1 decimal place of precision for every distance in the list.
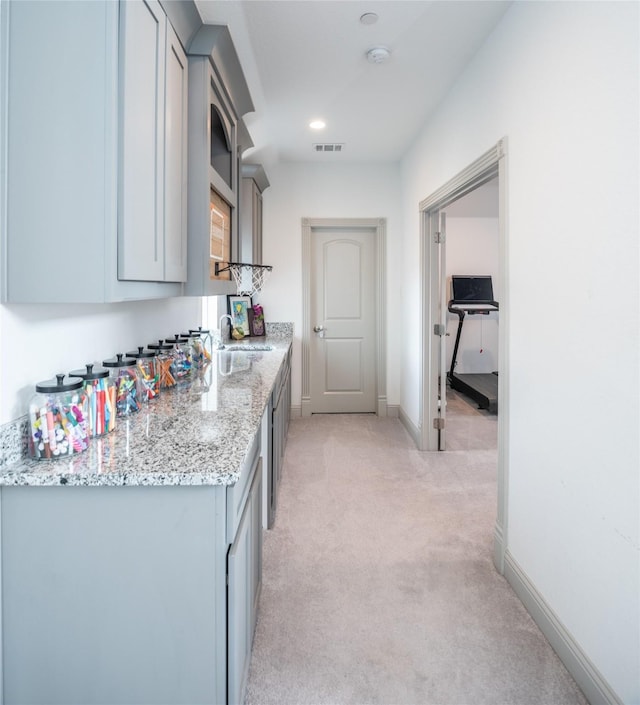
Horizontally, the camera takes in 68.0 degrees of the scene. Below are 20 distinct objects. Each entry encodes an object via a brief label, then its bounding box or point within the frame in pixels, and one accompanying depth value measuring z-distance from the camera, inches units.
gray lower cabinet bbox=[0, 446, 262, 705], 43.7
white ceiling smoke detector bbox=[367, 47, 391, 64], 100.6
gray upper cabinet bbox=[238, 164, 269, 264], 156.3
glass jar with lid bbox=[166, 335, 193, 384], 85.2
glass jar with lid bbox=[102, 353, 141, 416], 62.6
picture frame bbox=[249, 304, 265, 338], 185.3
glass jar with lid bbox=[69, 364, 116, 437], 52.7
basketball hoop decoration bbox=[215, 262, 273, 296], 182.5
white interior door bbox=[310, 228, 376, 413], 198.2
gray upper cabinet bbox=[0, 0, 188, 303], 44.8
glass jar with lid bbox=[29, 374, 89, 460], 46.5
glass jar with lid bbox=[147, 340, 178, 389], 79.2
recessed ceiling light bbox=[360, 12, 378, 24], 88.1
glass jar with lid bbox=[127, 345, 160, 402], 69.7
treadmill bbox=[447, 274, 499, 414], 242.2
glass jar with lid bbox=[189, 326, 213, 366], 105.7
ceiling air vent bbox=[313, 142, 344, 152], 165.3
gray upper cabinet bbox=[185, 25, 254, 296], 74.2
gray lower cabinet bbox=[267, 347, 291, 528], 98.0
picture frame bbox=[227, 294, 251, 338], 173.0
